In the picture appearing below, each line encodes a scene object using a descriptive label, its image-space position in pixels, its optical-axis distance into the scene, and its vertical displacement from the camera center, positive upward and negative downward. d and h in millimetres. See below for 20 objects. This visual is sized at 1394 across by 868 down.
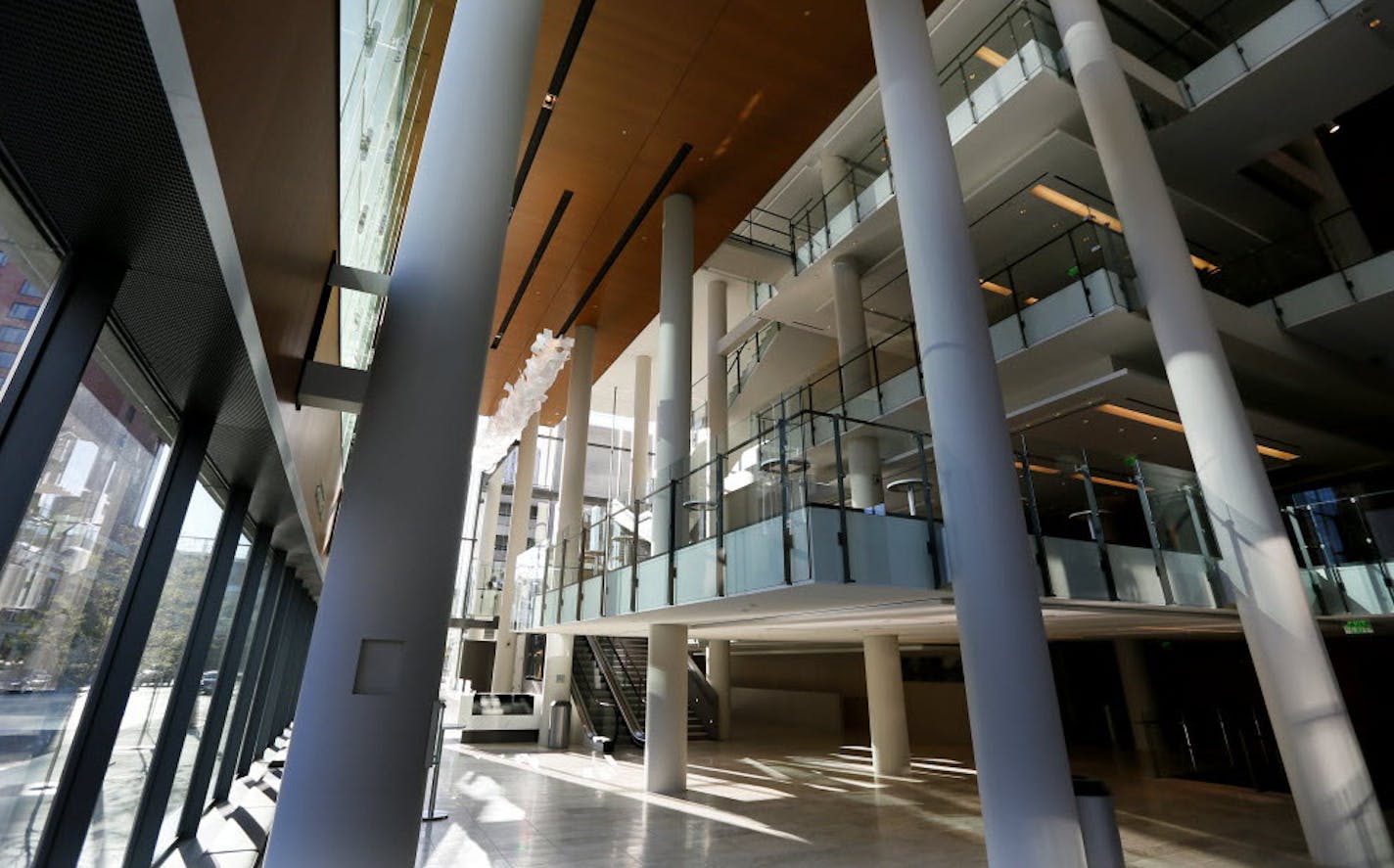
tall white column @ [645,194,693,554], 10406 +5377
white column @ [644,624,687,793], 9031 -392
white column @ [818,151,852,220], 14242 +10590
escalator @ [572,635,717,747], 14203 -165
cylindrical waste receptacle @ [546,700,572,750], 13641 -832
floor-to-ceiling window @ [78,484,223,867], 3748 -75
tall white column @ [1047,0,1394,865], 6070 +1772
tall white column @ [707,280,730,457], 16484 +7686
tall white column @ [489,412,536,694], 17766 +3300
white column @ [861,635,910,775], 10727 -334
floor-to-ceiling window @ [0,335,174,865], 2445 +384
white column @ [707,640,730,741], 15688 +176
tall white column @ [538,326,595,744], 14266 +4591
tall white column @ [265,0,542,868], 2449 +672
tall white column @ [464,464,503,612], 25078 +5784
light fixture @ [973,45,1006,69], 11109 +10057
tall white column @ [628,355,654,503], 18973 +7424
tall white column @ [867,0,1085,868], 4543 +1283
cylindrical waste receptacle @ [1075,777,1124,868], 4570 -927
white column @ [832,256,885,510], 11953 +6396
